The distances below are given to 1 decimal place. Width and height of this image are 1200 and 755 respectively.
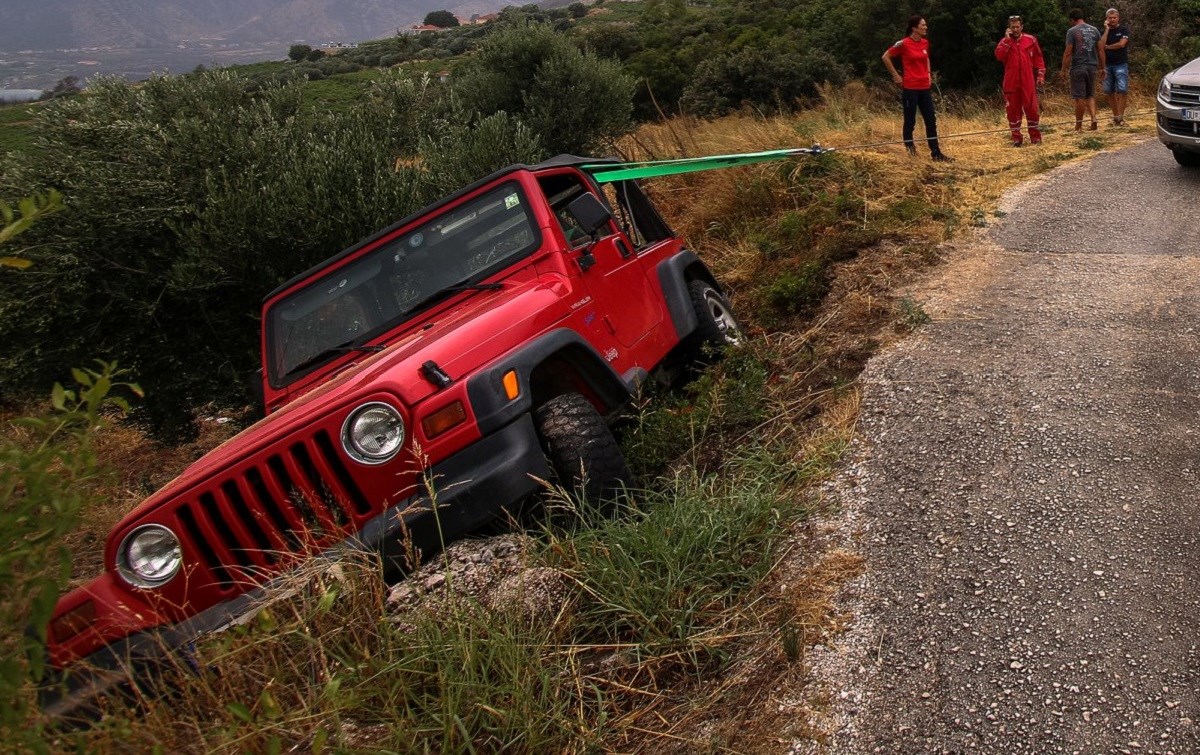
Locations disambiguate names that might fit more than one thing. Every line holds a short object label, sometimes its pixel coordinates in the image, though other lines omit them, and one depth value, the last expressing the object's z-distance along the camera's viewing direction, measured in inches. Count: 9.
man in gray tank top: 506.0
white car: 372.8
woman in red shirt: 434.6
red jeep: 140.0
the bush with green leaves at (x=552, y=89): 608.1
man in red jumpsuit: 468.4
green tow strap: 257.6
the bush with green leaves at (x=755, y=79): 975.0
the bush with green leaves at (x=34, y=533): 72.3
